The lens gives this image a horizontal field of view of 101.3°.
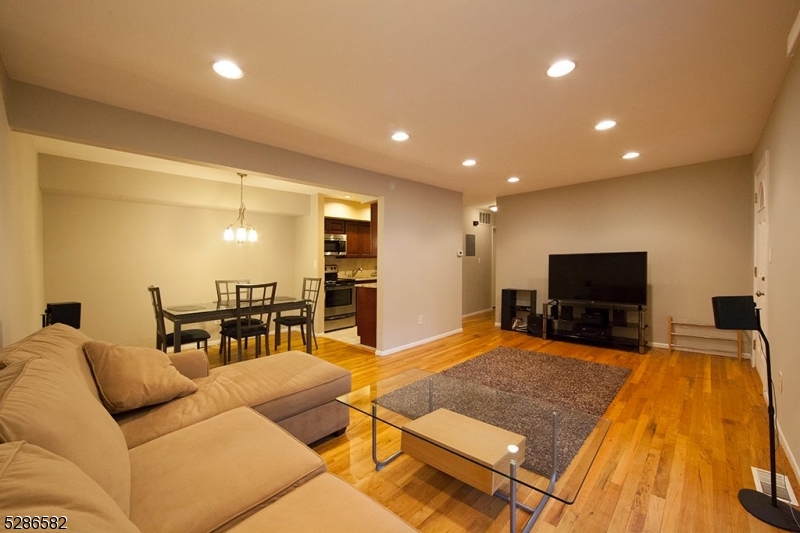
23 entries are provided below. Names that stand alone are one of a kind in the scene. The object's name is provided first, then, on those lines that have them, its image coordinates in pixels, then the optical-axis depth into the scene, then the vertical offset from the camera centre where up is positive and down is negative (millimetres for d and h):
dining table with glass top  3533 -567
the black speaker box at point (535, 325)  5480 -1061
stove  6121 -736
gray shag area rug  2057 -1202
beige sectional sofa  730 -774
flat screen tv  4578 -236
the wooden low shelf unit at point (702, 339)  4215 -1035
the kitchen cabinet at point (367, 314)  4844 -786
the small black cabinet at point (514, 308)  5938 -829
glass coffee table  1591 -993
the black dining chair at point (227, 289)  4465 -422
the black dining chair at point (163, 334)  3678 -852
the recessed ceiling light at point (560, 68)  1966 +1191
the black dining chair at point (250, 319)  3879 -667
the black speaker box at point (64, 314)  2480 -391
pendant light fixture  4441 +384
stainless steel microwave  6086 +348
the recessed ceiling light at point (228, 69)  1990 +1204
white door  3078 +87
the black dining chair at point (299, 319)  4570 -803
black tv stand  4703 -919
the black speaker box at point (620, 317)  4736 -838
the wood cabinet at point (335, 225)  6154 +708
